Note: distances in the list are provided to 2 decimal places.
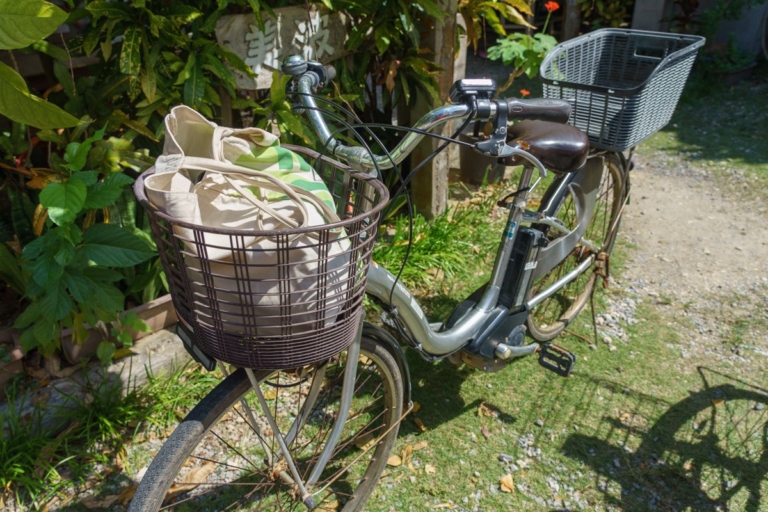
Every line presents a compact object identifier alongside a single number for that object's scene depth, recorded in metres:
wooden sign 2.53
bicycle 1.48
